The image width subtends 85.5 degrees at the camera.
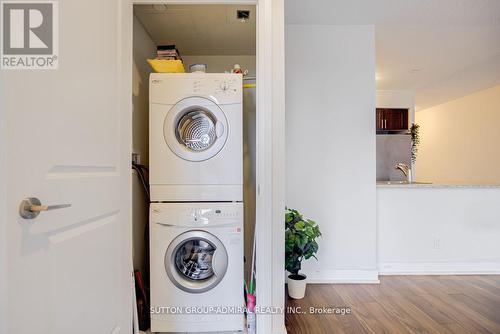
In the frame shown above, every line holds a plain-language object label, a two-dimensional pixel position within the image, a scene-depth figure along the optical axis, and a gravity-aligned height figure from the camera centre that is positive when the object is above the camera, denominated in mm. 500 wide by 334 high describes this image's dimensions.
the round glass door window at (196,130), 1913 +274
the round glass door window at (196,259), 1879 -637
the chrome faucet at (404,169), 3412 -21
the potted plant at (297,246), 2189 -635
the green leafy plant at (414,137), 3920 +457
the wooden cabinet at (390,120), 5078 +894
